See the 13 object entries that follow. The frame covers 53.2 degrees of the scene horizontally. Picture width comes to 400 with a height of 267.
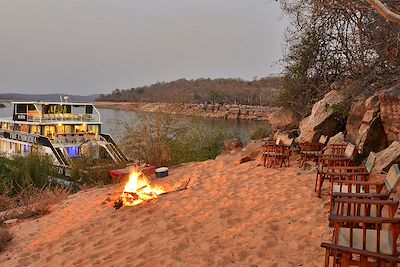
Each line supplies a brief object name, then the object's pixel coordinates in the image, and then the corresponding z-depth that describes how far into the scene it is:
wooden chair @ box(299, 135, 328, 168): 8.51
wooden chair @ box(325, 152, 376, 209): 4.73
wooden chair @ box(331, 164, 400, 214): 3.56
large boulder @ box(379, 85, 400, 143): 6.94
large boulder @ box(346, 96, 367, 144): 8.35
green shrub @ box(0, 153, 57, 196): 12.62
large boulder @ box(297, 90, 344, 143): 9.17
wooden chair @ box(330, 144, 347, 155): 7.55
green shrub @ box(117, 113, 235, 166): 12.01
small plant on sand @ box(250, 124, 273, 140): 15.15
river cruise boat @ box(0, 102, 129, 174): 19.22
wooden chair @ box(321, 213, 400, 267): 2.81
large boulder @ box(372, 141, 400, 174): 5.93
